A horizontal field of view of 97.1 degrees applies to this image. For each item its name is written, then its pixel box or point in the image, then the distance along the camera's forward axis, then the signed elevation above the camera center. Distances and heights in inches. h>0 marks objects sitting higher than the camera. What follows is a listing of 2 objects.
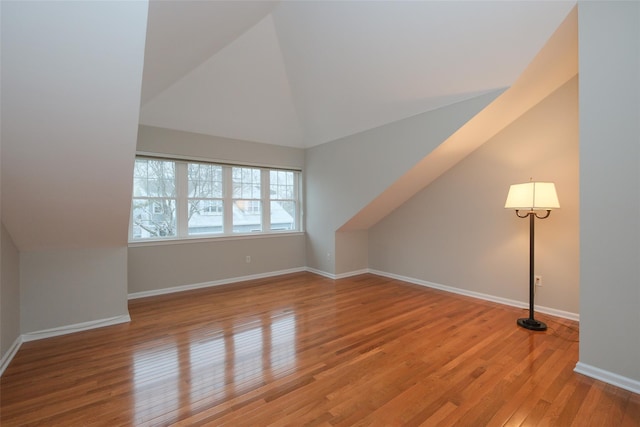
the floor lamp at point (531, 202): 107.6 +3.6
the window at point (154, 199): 156.6 +6.5
